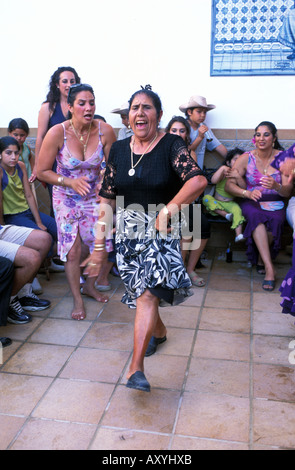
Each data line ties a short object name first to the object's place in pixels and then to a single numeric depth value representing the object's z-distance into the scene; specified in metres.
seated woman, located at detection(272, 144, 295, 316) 3.59
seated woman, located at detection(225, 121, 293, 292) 4.84
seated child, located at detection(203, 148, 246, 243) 5.12
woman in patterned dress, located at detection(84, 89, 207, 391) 2.88
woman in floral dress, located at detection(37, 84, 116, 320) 3.98
